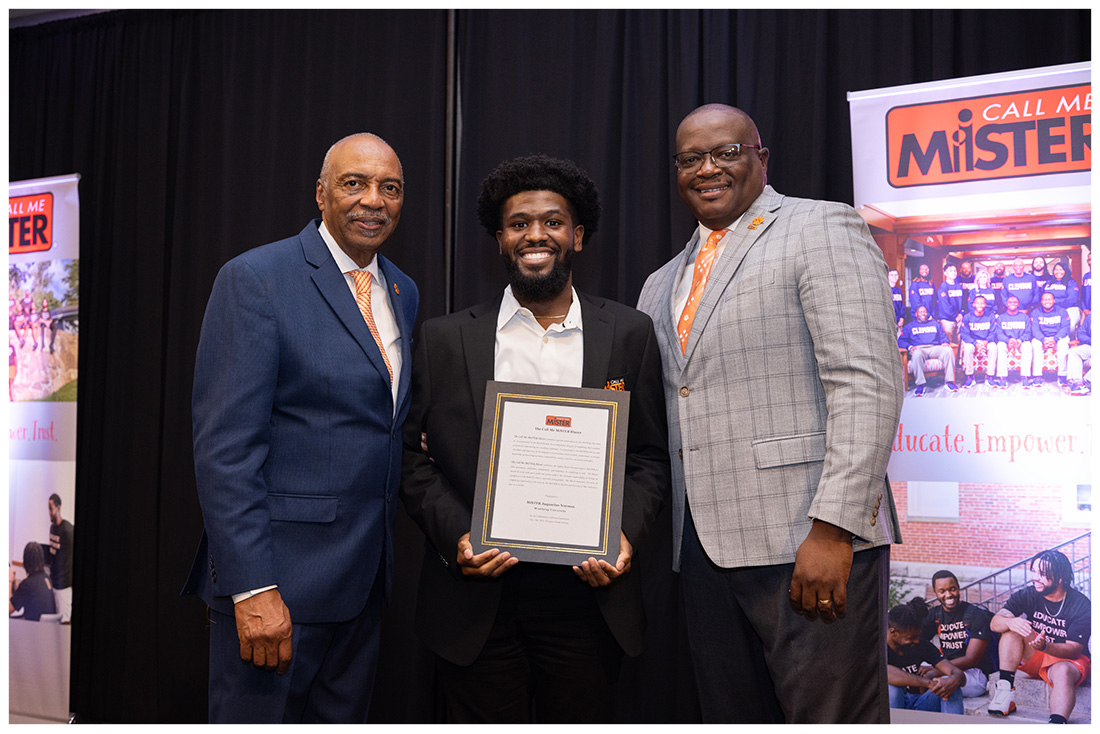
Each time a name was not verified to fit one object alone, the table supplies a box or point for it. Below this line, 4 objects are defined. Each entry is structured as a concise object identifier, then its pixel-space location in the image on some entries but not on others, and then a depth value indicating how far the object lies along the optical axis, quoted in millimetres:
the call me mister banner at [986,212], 2838
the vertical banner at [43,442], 4074
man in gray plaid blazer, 1865
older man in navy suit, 1910
